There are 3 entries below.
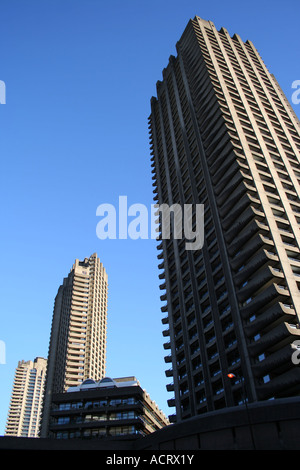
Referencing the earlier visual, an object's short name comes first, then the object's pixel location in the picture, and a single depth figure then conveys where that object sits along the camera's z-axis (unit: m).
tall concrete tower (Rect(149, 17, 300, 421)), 50.00
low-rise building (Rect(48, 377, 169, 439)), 74.00
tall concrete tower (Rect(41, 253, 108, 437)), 123.06
